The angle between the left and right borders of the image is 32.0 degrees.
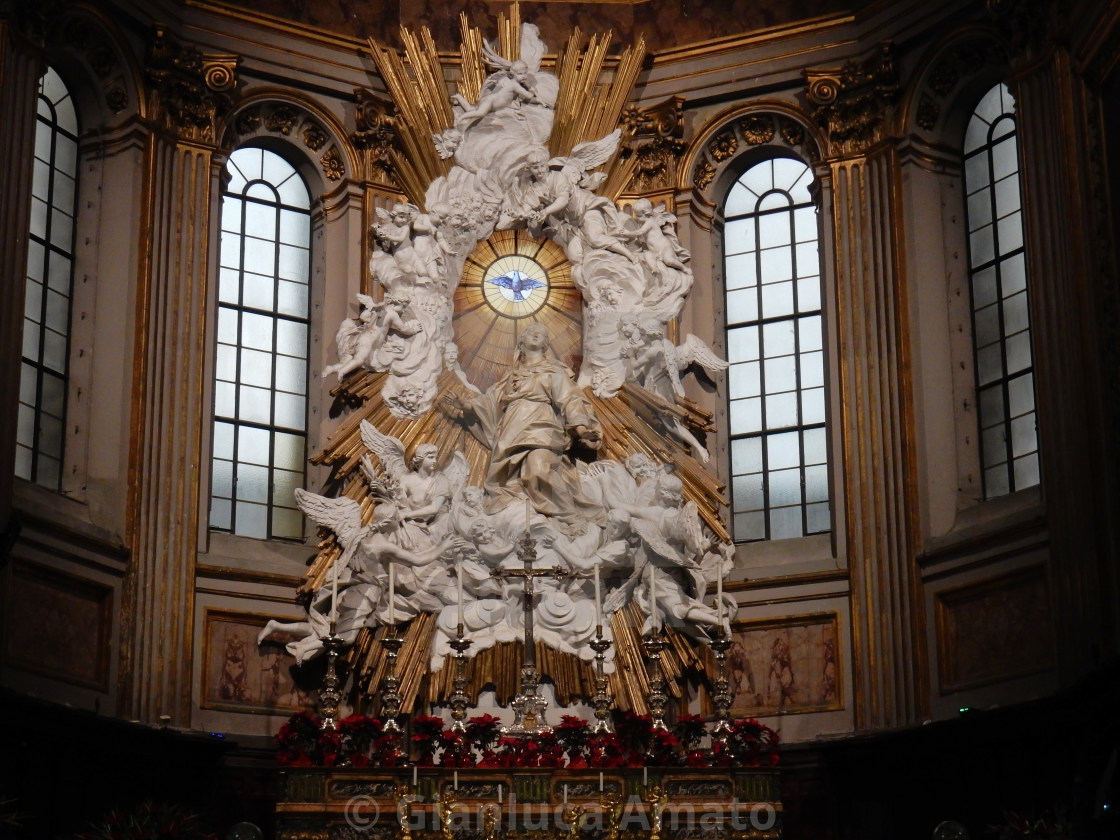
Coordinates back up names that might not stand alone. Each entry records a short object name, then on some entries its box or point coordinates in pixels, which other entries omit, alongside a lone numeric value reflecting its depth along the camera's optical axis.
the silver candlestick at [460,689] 15.61
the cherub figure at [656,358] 19.00
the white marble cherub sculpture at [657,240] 19.39
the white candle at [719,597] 16.67
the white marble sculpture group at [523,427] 17.86
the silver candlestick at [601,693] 16.00
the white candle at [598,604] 16.33
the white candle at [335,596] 16.11
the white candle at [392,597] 16.19
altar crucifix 15.96
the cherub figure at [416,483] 17.97
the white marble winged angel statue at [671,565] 17.88
